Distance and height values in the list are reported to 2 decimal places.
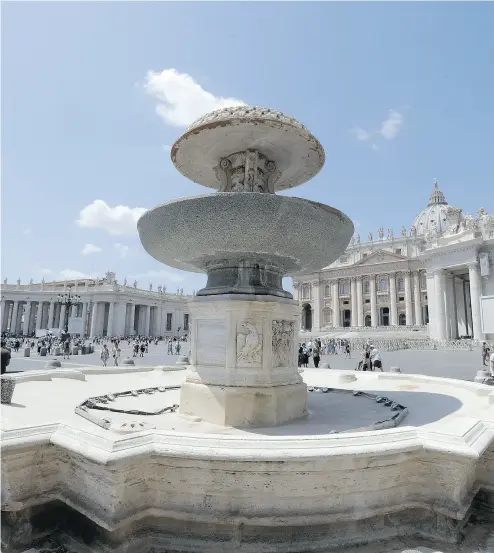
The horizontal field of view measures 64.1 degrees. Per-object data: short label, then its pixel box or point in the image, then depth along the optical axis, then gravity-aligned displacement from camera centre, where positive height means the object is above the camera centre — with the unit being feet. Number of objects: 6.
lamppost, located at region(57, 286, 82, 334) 112.27 +9.68
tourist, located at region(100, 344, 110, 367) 70.29 -3.84
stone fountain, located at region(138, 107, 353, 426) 13.48 +3.19
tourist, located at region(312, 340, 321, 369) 56.49 -2.83
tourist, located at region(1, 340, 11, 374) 27.87 -1.78
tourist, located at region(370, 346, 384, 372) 47.88 -2.50
